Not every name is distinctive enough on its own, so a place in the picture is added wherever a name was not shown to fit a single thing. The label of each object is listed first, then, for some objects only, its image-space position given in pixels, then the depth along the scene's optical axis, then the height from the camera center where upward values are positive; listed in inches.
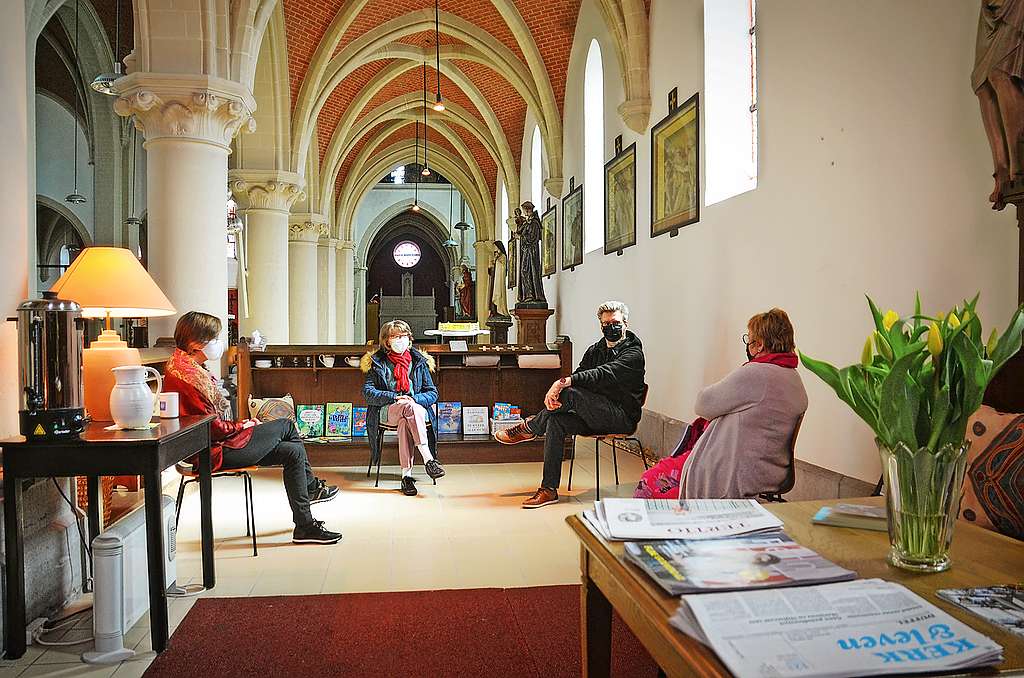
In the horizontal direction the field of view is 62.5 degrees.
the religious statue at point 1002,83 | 112.2 +33.3
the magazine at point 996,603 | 53.9 -18.8
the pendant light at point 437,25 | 497.1 +195.9
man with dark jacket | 233.5 -21.4
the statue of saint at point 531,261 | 507.8 +40.9
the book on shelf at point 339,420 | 302.4 -32.4
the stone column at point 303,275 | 624.1 +43.1
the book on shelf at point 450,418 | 312.8 -33.0
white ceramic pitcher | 135.5 -11.0
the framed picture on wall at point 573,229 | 481.7 +58.8
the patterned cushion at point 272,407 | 291.0 -26.8
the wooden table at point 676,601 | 52.4 -19.2
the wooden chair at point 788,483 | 148.4 -27.9
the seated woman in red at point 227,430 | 167.9 -22.1
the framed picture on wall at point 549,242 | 562.9 +59.7
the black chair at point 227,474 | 181.3 -31.4
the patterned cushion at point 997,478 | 92.1 -17.3
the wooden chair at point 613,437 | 234.2 -30.6
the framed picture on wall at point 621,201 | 364.2 +57.6
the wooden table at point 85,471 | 124.0 -20.8
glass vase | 63.7 -13.4
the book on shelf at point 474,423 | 312.8 -34.9
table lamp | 157.8 +6.8
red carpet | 122.1 -48.9
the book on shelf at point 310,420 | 302.0 -32.4
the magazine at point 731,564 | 58.5 -17.6
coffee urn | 125.3 -6.0
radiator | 126.6 -39.9
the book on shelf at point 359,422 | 304.1 -33.4
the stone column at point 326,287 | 844.0 +44.0
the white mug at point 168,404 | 148.7 -13.0
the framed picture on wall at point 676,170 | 286.2 +57.1
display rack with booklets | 299.6 -19.9
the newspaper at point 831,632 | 46.6 -18.2
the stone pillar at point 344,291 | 966.7 +46.1
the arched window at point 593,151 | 443.2 +95.7
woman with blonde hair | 256.5 -20.6
